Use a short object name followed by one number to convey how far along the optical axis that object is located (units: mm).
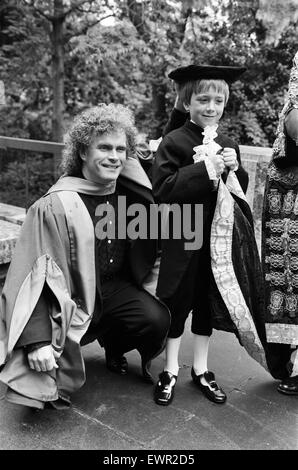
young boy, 2477
